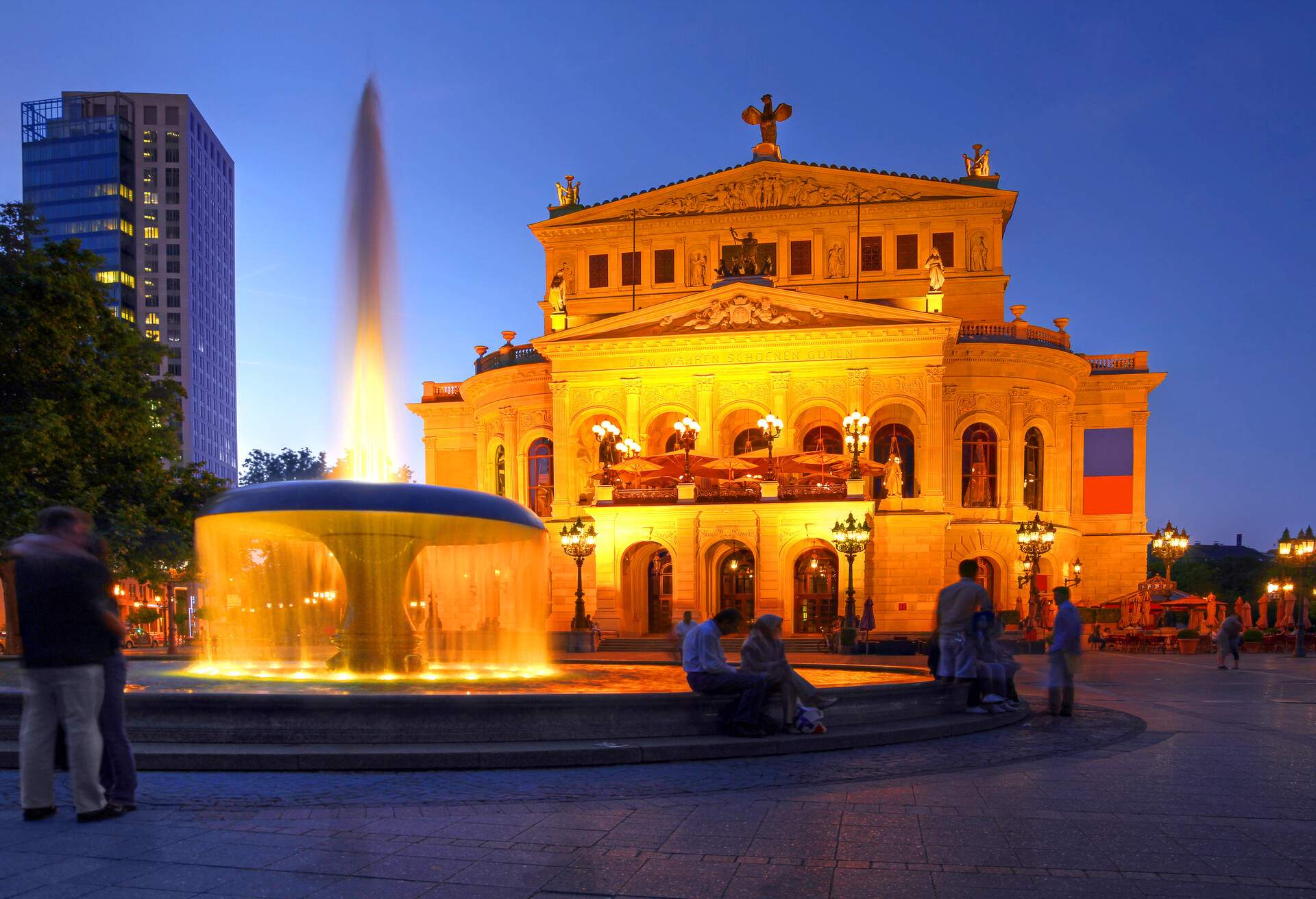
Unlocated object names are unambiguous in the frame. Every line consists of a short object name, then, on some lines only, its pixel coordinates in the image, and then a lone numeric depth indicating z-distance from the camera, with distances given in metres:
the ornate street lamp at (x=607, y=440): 40.28
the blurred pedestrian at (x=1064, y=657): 12.99
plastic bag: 9.95
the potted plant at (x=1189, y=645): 34.66
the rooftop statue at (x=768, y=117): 49.34
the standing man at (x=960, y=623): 12.25
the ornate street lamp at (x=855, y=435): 36.86
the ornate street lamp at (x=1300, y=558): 31.34
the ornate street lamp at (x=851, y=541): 32.94
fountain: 12.08
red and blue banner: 47.69
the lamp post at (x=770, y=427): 38.00
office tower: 100.88
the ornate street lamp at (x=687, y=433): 39.78
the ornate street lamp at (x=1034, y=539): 32.66
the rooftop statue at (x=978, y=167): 48.69
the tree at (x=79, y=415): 19.66
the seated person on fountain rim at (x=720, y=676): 9.72
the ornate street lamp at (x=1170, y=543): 41.28
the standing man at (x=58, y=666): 6.21
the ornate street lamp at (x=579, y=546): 35.75
